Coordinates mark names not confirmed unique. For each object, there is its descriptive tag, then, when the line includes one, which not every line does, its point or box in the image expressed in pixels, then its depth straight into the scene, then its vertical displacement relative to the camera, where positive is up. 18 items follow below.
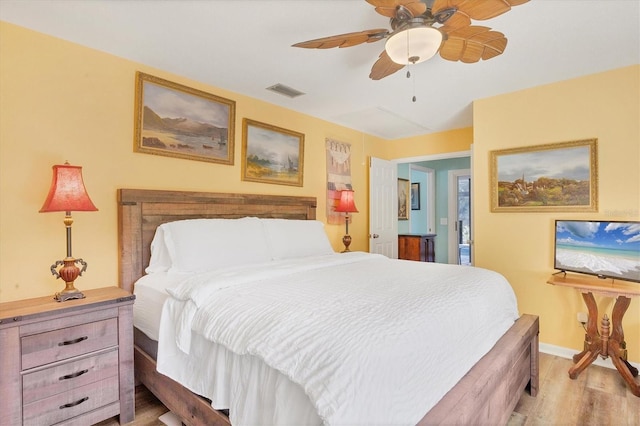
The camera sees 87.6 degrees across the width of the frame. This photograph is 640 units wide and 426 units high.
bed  1.46 -0.77
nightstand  1.71 -0.83
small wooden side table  2.47 -0.92
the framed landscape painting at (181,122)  2.67 +0.79
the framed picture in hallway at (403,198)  5.99 +0.25
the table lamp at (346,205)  4.11 +0.08
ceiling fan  1.59 +0.96
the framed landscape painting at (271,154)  3.41 +0.63
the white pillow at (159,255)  2.52 -0.33
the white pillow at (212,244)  2.42 -0.25
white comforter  1.11 -0.49
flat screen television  2.47 -0.29
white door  4.82 +0.07
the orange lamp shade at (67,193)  1.97 +0.11
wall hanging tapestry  4.34 +0.51
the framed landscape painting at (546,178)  2.93 +0.32
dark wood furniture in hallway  5.59 -0.60
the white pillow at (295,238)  3.03 -0.26
